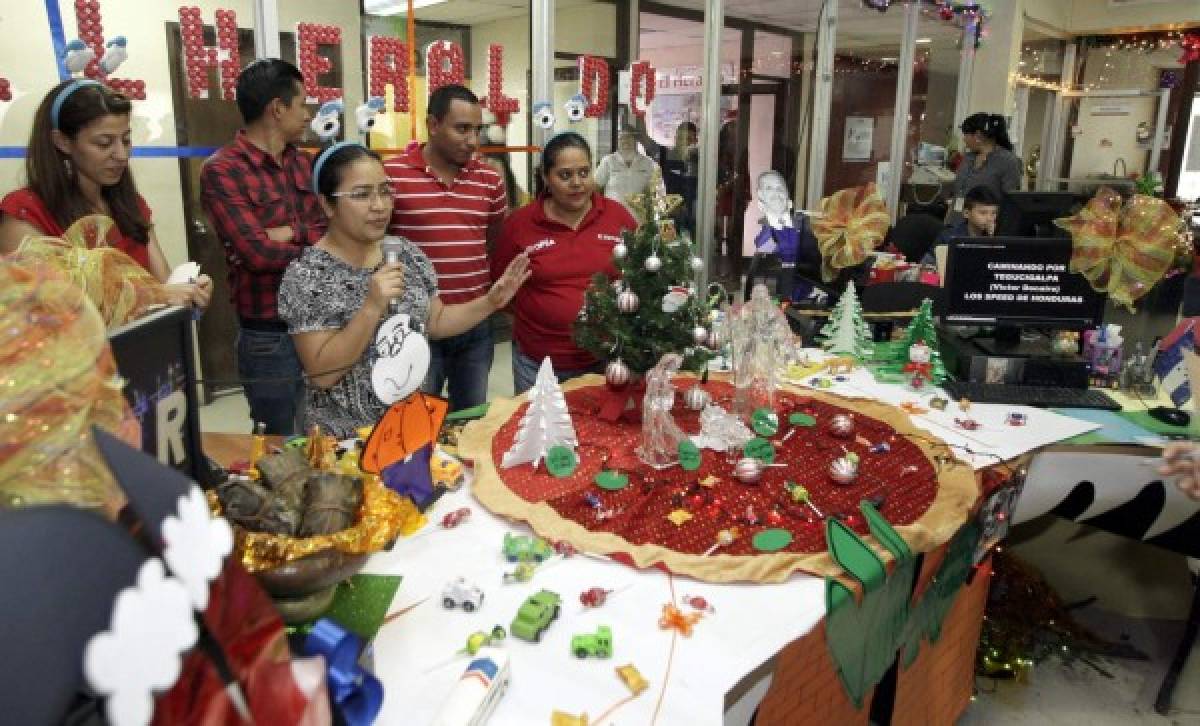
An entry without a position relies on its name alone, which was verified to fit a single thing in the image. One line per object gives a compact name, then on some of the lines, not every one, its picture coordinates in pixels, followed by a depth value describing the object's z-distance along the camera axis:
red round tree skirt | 1.42
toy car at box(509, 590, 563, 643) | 1.17
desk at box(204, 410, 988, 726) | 1.07
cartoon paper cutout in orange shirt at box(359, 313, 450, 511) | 1.46
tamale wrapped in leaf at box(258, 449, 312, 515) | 1.10
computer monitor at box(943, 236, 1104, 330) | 2.51
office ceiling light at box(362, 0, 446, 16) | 4.15
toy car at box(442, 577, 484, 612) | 1.24
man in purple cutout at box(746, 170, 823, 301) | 3.56
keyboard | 2.33
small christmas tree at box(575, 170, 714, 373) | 1.90
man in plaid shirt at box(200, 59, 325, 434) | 2.38
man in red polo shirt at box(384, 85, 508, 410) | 2.51
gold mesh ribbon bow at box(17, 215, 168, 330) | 1.17
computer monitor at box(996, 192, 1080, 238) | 2.69
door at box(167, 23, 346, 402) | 3.86
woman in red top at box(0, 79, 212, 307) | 1.96
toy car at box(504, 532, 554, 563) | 1.39
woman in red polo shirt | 2.38
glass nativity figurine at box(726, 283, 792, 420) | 2.07
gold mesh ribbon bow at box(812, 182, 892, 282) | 3.26
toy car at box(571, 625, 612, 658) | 1.14
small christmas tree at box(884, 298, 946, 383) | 2.54
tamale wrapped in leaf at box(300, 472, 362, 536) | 1.06
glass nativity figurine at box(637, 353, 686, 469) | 1.77
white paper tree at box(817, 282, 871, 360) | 2.79
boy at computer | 3.60
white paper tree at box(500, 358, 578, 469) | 1.76
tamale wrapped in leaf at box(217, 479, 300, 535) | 1.05
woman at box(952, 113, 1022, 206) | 5.26
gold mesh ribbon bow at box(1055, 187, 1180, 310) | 2.45
